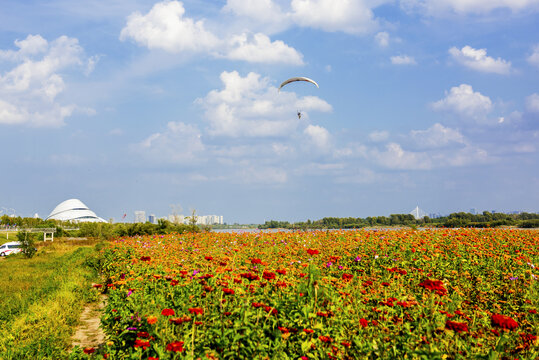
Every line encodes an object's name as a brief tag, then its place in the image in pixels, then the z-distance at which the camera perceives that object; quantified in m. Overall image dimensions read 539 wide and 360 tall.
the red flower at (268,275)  4.38
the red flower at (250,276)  4.37
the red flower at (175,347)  3.37
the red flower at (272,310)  4.33
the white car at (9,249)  27.78
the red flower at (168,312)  3.73
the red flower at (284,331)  3.87
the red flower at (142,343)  3.82
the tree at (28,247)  24.80
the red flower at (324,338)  3.72
